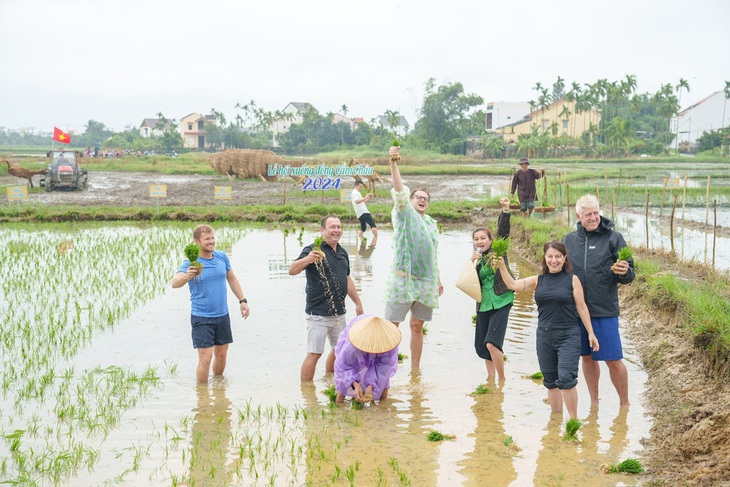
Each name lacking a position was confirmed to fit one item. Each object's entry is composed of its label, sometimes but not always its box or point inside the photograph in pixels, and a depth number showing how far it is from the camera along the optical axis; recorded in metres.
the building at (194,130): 102.31
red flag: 34.08
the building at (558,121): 78.62
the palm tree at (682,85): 79.93
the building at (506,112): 90.25
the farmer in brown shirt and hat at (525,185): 16.95
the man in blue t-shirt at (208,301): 6.85
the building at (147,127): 118.78
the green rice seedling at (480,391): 6.88
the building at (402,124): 101.04
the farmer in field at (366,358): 6.23
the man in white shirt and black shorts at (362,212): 16.62
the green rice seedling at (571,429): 5.58
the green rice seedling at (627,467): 5.04
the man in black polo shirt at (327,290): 6.79
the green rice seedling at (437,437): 5.69
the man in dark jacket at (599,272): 6.01
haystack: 38.25
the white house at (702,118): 79.75
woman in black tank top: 5.82
